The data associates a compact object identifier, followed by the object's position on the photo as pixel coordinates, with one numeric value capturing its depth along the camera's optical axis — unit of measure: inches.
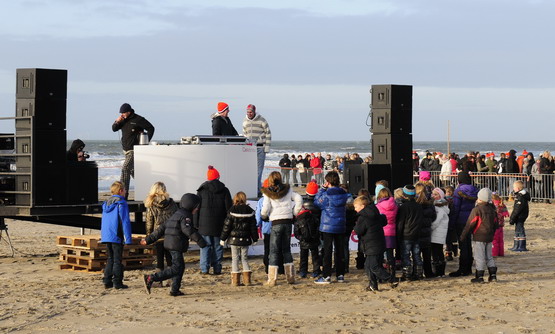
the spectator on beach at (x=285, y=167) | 1470.2
